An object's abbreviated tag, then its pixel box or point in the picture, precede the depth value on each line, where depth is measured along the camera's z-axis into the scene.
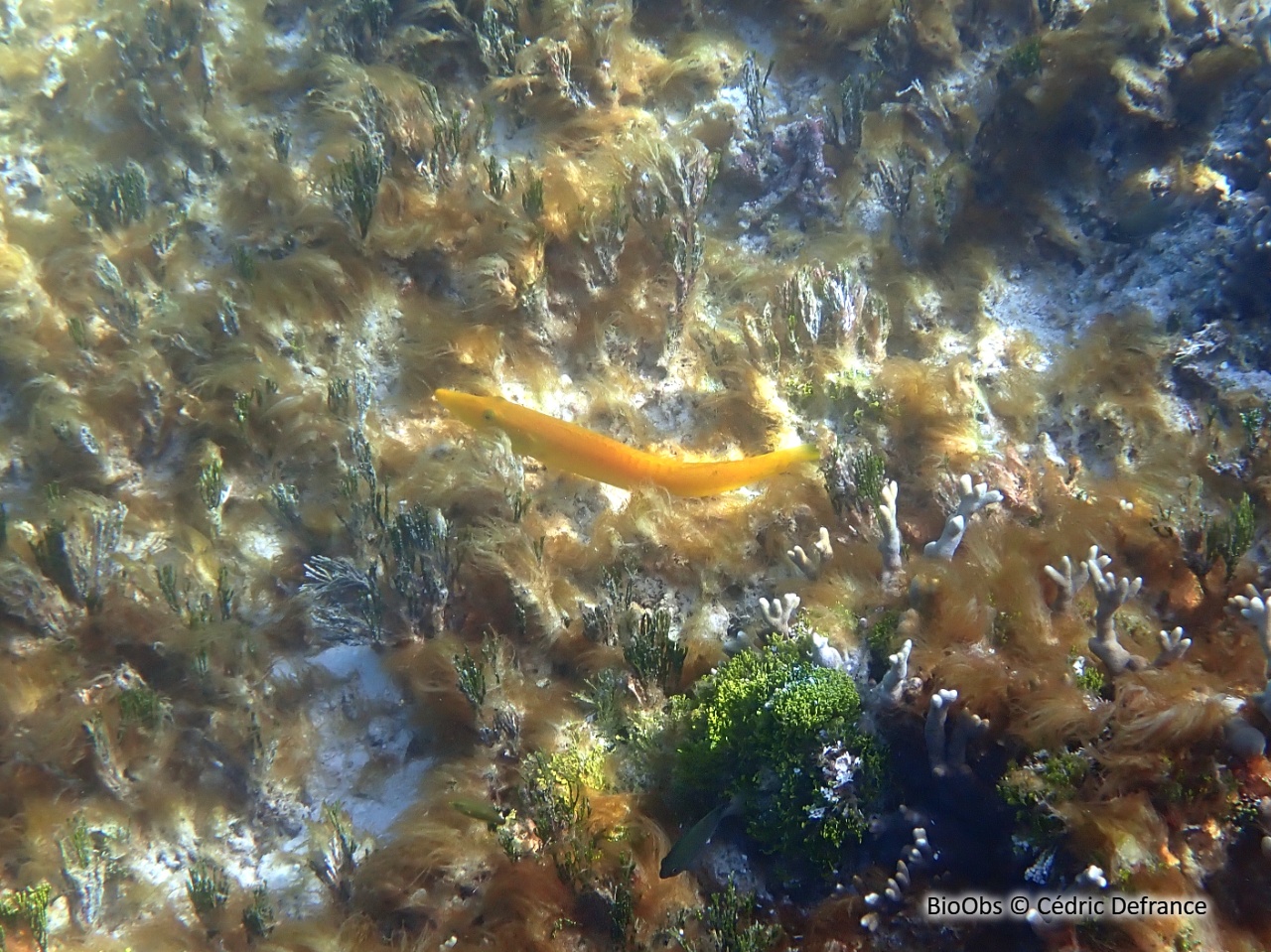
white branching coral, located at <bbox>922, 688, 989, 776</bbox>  3.53
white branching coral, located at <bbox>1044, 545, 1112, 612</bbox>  3.89
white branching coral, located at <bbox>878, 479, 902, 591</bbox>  4.39
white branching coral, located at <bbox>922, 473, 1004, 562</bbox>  4.27
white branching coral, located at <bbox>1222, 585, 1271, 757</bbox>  3.13
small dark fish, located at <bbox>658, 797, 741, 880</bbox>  3.56
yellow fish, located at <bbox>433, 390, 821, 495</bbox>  4.72
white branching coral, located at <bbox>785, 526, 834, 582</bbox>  4.58
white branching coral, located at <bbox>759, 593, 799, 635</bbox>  4.27
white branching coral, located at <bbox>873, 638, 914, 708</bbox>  3.72
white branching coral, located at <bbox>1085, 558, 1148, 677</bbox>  3.51
